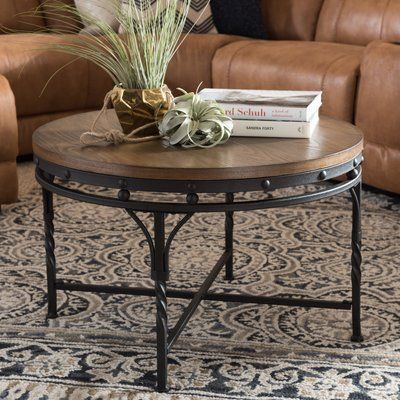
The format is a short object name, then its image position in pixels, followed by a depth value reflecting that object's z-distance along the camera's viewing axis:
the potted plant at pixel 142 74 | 3.45
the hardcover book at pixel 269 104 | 3.43
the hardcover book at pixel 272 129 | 3.44
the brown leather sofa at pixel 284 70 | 4.61
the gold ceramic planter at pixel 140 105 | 3.47
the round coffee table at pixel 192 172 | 3.20
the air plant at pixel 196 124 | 3.37
